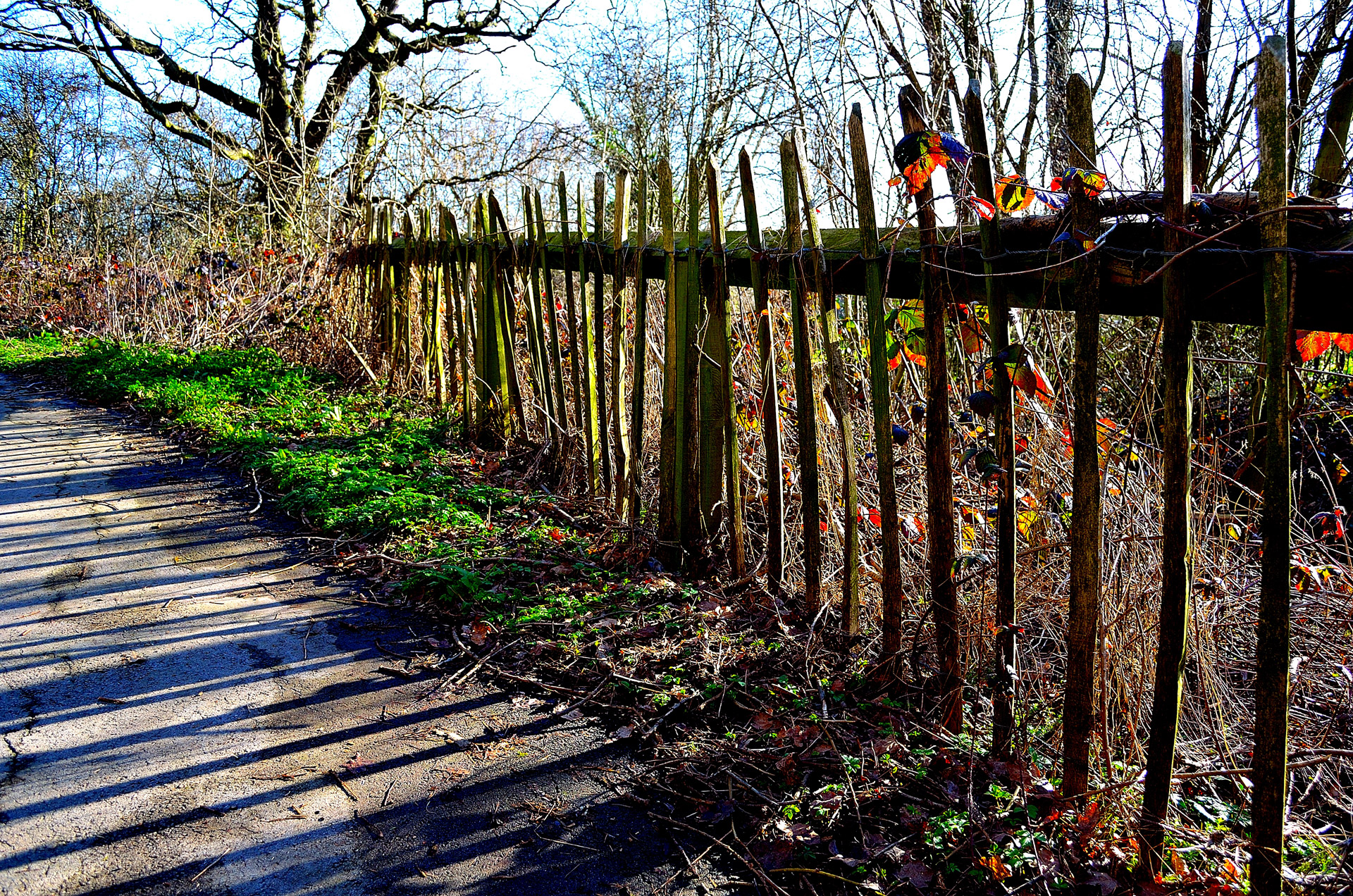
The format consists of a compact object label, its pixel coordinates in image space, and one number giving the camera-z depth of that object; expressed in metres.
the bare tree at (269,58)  13.56
